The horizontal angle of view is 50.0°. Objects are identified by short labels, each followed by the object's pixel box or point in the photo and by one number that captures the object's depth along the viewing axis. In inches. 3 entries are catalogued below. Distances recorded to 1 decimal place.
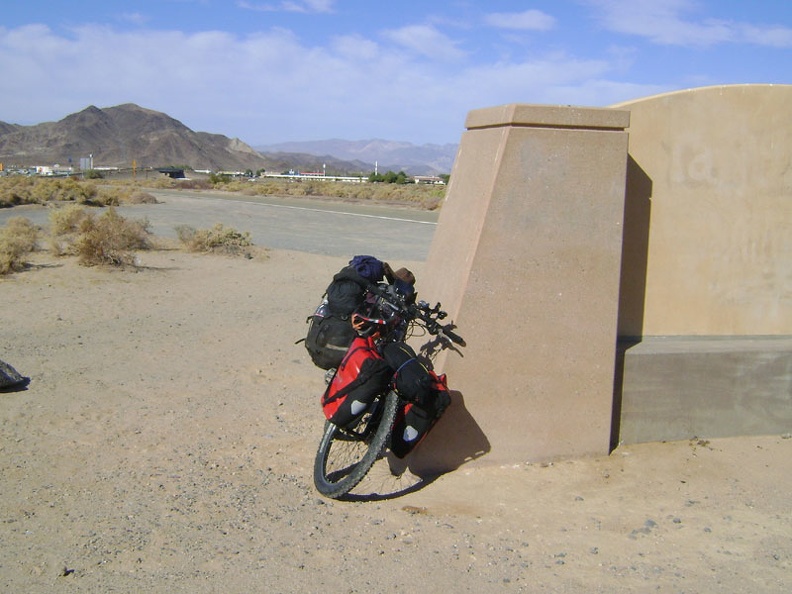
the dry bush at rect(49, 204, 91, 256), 660.1
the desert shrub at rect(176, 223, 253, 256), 665.0
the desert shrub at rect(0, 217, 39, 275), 494.3
